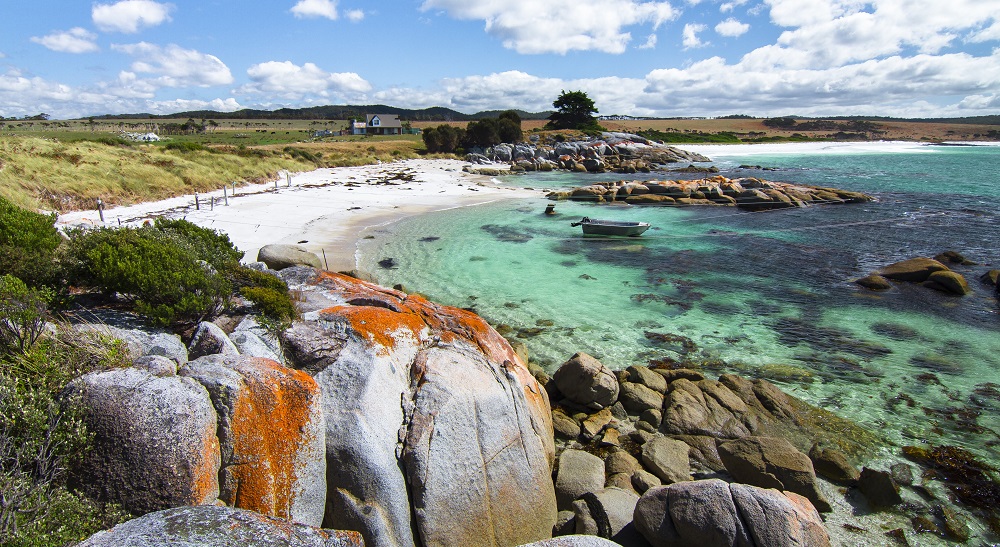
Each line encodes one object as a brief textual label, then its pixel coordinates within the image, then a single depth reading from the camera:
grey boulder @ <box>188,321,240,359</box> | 6.28
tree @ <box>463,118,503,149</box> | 83.00
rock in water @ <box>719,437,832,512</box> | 7.94
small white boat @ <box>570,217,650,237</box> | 26.95
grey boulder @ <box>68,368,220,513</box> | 4.51
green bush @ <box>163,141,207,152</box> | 44.66
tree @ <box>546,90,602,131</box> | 106.00
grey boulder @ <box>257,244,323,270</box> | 16.03
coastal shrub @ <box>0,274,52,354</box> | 5.34
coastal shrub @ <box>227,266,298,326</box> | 7.64
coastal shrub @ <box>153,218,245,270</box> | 9.55
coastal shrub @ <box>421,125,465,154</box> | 81.00
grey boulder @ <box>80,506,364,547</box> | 3.76
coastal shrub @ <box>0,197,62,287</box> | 7.66
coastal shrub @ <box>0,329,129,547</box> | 3.85
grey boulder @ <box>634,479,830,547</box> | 5.98
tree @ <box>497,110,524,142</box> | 85.69
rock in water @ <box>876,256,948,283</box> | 19.30
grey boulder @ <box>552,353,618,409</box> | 10.48
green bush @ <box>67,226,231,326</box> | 7.34
